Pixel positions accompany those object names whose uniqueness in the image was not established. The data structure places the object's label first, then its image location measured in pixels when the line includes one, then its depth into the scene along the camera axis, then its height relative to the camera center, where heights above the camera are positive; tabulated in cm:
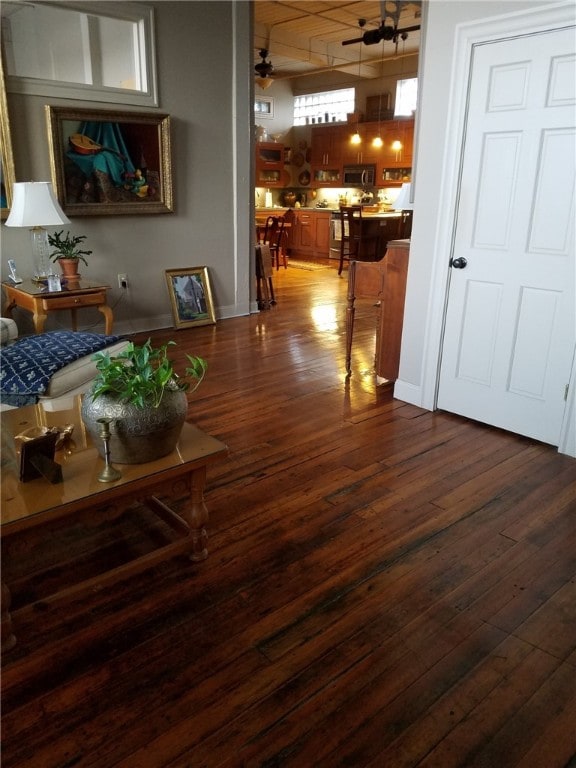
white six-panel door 279 -14
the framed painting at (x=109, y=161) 453 +32
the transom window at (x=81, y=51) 420 +113
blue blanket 270 -76
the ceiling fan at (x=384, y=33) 644 +194
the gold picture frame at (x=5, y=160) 412 +27
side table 406 -69
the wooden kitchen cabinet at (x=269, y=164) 1094 +75
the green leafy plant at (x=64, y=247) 442 -35
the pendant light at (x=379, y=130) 1013 +130
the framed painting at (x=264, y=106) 1103 +182
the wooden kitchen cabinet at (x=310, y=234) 1027 -51
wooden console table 377 -57
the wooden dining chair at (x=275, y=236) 891 -49
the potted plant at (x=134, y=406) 180 -63
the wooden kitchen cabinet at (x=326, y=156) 1080 +91
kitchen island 923 -39
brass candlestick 175 -80
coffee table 168 -85
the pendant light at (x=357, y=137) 1023 +120
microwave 1040 +55
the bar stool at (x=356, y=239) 852 -48
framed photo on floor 549 -88
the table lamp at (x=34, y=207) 397 -6
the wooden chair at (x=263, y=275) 629 -76
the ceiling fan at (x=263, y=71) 823 +186
